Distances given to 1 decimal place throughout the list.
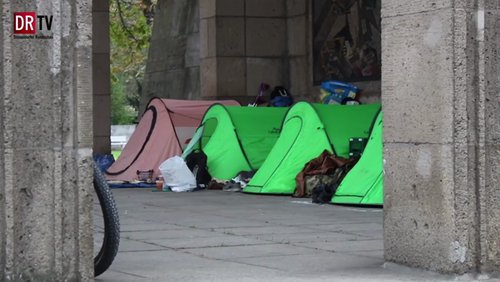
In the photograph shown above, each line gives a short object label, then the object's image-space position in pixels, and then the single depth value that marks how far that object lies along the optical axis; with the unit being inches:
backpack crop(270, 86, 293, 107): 781.3
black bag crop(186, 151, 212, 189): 674.8
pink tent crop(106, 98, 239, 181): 743.1
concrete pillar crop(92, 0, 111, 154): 935.0
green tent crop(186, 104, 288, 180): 683.4
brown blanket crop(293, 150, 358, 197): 602.2
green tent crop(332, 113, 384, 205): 545.8
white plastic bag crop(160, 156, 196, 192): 663.8
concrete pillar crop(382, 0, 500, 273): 321.1
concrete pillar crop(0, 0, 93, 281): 279.0
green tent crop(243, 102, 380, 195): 621.6
